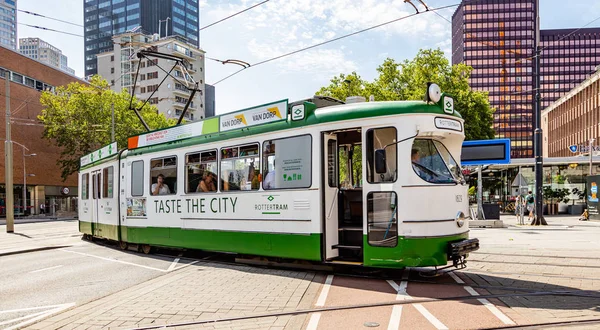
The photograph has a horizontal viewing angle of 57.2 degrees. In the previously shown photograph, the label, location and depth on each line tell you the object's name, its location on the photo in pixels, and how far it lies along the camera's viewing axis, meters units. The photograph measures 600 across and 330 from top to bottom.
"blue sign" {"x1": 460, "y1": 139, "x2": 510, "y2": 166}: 20.59
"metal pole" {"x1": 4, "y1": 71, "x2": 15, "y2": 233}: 26.17
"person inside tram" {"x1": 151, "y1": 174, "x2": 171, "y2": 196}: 13.22
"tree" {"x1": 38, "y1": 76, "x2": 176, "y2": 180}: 48.97
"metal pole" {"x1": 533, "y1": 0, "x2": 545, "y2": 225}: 22.84
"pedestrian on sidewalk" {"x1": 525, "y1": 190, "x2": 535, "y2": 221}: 30.21
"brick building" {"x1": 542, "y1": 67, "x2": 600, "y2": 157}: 76.18
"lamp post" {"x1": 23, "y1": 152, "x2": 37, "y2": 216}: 52.61
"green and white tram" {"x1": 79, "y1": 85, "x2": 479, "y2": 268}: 8.59
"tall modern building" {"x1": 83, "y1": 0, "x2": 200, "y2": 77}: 127.43
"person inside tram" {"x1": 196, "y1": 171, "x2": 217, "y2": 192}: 11.73
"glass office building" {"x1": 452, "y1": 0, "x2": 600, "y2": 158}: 140.62
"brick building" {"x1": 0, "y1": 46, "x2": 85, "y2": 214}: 51.28
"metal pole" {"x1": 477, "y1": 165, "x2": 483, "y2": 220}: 23.73
